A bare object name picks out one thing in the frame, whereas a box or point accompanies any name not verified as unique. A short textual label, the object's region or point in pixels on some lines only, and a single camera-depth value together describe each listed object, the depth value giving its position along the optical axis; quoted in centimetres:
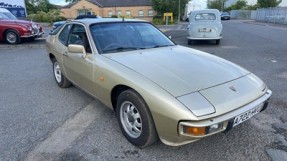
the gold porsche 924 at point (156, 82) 228
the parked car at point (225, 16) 4475
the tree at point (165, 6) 3985
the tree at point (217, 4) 6904
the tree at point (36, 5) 5118
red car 1121
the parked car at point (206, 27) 1102
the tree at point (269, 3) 4084
